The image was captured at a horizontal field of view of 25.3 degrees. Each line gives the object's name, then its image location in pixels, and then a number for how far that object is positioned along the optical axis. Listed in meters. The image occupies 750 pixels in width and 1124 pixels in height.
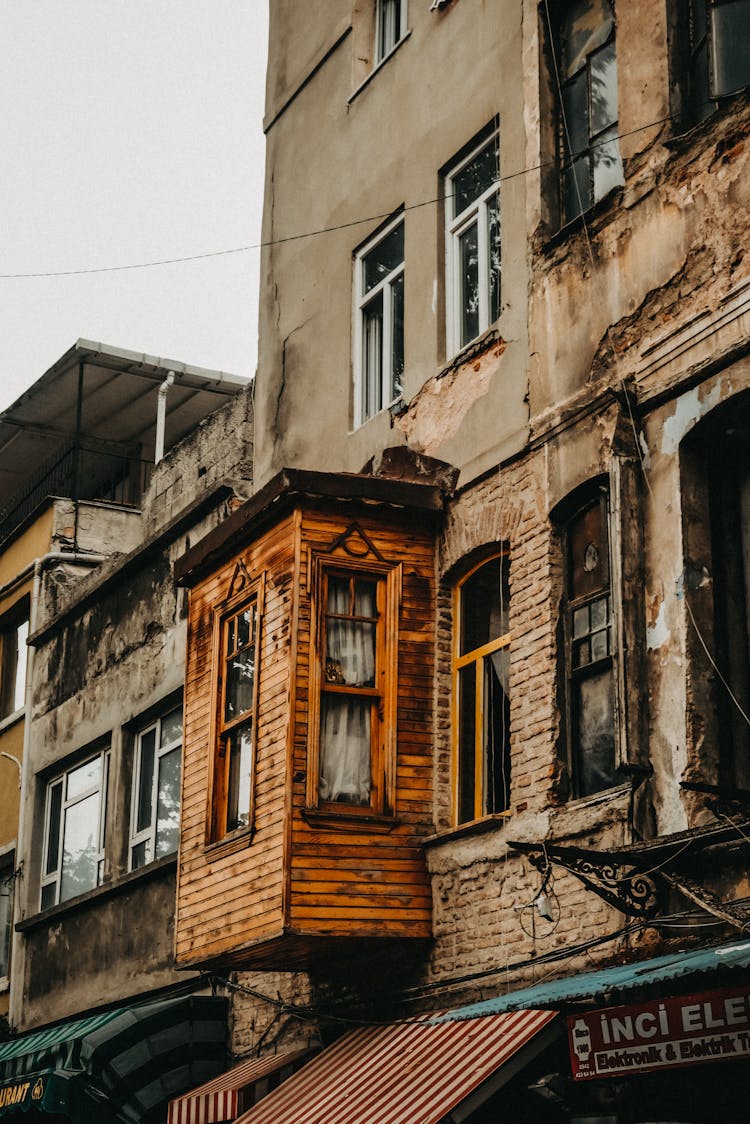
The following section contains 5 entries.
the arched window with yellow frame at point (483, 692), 13.23
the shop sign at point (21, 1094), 16.47
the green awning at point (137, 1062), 15.91
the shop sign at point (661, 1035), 8.80
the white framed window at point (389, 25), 17.16
